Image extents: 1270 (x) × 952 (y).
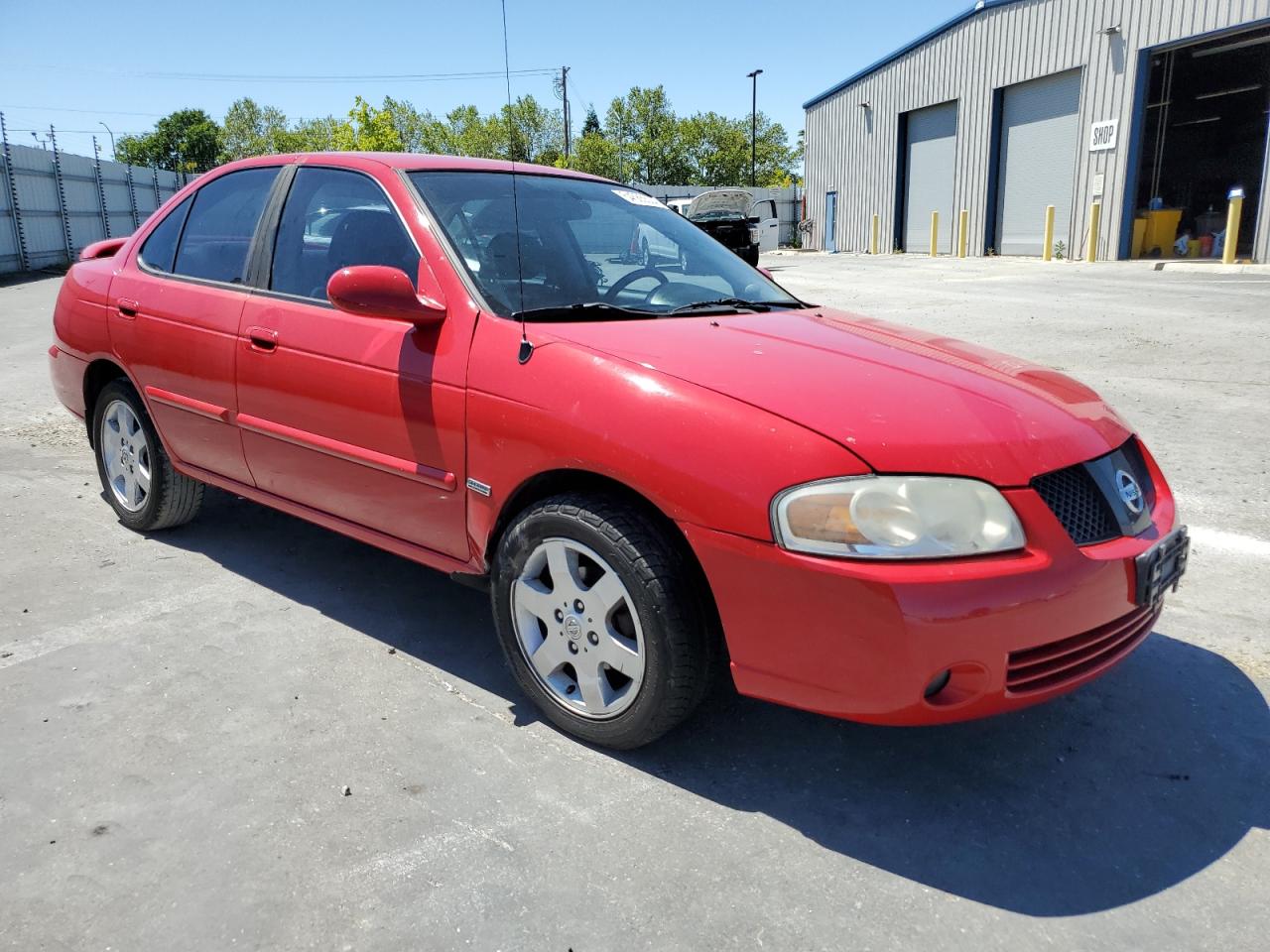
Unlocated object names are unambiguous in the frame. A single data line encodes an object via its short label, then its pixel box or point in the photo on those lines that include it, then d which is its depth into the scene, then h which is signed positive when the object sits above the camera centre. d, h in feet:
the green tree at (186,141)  291.17 +31.07
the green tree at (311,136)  272.51 +30.54
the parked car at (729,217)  56.49 +1.17
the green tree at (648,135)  276.82 +28.93
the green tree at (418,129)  247.50 +28.95
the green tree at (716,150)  283.18 +25.00
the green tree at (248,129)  298.97 +35.02
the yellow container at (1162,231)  76.95 -0.24
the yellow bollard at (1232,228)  63.00 -0.09
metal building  72.43 +9.05
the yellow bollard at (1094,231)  75.41 -0.18
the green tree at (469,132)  245.86 +27.63
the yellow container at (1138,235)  75.82 -0.51
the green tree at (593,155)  249.14 +21.50
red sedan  7.16 -1.81
